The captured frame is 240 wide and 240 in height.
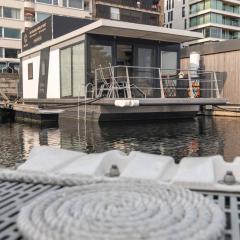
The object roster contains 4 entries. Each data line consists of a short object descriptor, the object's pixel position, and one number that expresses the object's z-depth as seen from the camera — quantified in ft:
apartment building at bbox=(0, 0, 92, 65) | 89.50
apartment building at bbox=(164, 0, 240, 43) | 121.76
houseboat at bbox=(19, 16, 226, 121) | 26.82
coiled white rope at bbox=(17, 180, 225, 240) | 3.77
